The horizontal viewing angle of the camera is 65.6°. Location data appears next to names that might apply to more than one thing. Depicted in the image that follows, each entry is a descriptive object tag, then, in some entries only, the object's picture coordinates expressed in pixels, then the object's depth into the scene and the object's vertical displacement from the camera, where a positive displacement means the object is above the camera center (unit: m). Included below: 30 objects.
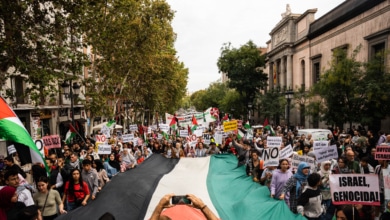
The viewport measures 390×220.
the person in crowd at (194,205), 2.86 -1.02
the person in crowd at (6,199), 4.23 -1.33
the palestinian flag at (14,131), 4.32 -0.39
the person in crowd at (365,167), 7.45 -1.73
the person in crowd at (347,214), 4.23 -1.65
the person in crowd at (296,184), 5.66 -1.63
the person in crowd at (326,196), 5.73 -1.94
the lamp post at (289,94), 18.55 +0.29
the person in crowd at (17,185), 5.25 -1.42
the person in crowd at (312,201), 5.08 -1.74
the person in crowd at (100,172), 7.67 -1.86
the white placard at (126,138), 14.41 -1.71
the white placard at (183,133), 17.25 -1.84
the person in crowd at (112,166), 9.23 -2.01
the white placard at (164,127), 19.72 -1.69
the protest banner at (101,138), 13.81 -1.62
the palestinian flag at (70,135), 14.57 -1.55
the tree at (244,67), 45.53 +5.01
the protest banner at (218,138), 16.02 -2.00
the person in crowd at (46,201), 5.61 -1.81
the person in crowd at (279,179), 6.16 -1.65
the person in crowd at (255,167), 7.65 -1.76
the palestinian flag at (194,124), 20.30 -1.59
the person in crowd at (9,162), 8.46 -1.62
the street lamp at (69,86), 15.41 +0.80
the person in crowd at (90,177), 6.69 -1.66
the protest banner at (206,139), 15.54 -2.01
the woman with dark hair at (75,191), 6.09 -1.78
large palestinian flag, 5.39 -1.93
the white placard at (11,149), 9.62 -1.43
